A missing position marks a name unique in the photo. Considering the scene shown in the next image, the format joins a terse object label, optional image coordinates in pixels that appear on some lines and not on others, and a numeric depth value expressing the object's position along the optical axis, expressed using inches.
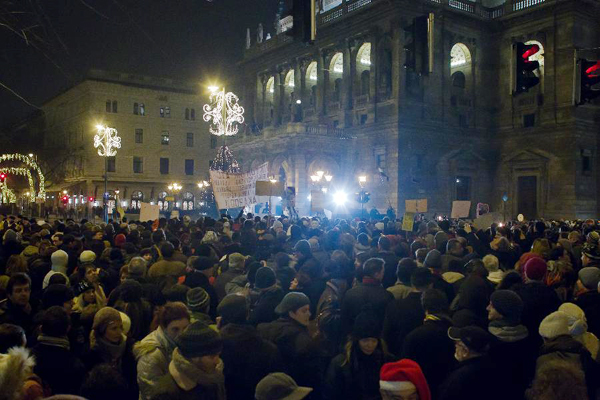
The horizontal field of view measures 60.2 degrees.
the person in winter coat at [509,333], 172.6
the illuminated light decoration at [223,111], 839.1
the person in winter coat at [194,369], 131.3
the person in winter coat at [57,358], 155.9
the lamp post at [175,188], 2317.1
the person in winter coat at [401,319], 212.8
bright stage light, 1552.9
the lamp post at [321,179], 1478.3
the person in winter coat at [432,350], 178.2
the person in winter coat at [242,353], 163.0
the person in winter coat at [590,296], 214.1
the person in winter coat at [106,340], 173.9
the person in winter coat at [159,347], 147.8
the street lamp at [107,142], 1218.1
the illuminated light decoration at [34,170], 1543.7
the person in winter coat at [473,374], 144.4
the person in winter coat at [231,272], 288.6
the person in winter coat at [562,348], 157.7
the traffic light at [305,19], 251.1
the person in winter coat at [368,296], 224.7
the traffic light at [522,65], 294.5
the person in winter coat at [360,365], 162.6
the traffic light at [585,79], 283.7
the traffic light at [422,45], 320.2
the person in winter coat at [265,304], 215.8
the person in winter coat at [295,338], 180.4
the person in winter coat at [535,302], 219.0
